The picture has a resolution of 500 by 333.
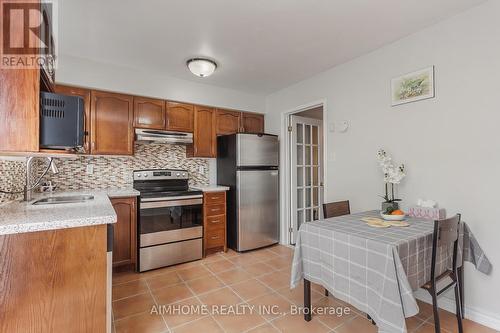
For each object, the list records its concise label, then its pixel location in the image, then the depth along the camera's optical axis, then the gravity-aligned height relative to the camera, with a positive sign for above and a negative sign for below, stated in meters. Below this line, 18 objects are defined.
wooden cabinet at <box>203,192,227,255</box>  3.23 -0.71
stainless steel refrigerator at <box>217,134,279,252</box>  3.35 -0.24
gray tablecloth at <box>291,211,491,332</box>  1.26 -0.58
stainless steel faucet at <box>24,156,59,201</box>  1.89 -0.08
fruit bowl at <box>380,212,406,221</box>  1.85 -0.38
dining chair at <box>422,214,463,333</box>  1.36 -0.47
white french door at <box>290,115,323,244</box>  3.72 -0.03
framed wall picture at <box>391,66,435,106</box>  2.08 +0.73
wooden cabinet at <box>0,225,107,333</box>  1.12 -0.54
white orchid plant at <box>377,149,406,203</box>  2.07 -0.03
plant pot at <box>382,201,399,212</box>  2.02 -0.32
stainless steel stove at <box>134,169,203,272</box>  2.76 -0.61
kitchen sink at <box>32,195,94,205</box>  1.85 -0.24
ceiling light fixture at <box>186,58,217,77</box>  2.63 +1.14
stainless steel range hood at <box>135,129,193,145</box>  3.00 +0.43
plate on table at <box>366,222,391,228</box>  1.71 -0.41
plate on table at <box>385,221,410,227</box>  1.73 -0.41
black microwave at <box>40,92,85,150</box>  1.29 +0.28
